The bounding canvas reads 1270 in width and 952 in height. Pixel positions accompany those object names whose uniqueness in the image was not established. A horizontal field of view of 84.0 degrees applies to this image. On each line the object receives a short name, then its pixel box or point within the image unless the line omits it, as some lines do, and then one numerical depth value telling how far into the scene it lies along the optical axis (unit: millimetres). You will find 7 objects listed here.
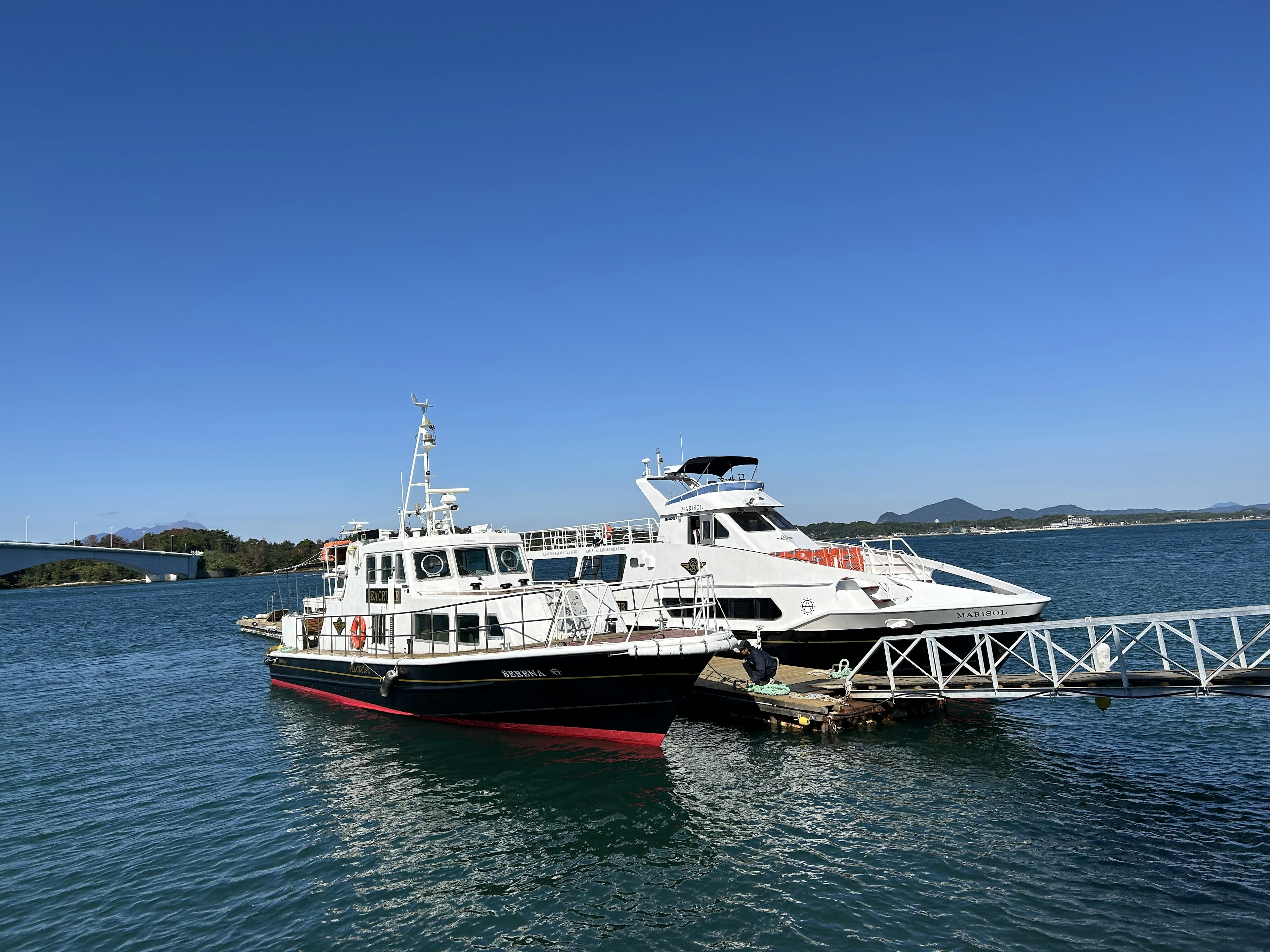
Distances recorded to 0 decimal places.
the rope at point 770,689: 18781
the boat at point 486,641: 16125
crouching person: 19547
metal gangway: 13008
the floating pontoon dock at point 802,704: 17859
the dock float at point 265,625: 44594
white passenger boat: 20250
